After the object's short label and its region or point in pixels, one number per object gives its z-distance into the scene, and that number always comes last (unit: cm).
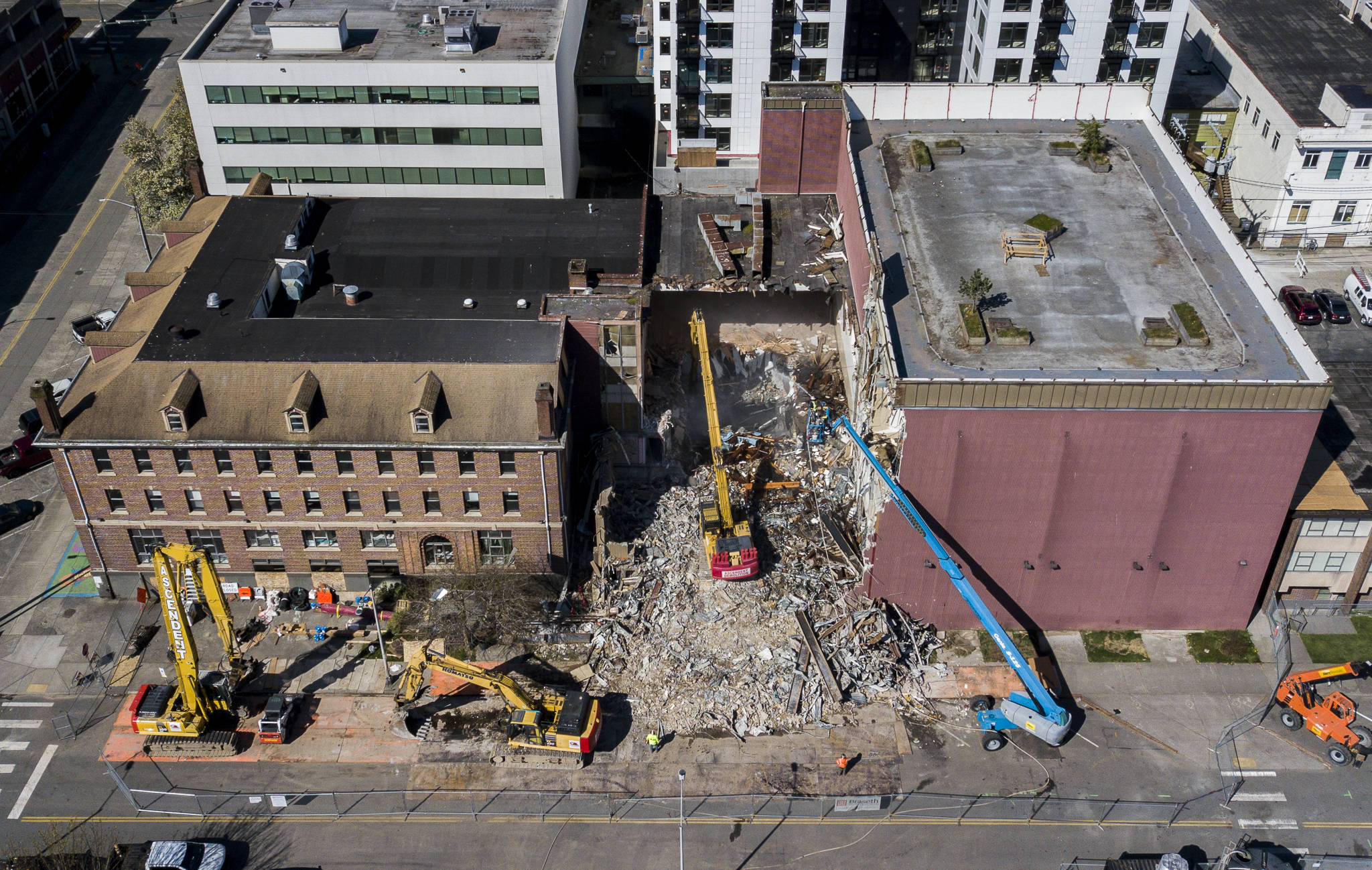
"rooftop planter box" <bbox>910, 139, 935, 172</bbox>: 7675
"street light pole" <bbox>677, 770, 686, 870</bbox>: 5503
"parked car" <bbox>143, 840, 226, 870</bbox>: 5334
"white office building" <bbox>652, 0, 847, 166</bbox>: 8750
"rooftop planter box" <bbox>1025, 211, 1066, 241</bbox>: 7069
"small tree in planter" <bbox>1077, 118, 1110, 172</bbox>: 7662
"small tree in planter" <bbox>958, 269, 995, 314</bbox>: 6369
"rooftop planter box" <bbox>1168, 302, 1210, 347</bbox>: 6156
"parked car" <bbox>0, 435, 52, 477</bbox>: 7581
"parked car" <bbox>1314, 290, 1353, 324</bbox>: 8544
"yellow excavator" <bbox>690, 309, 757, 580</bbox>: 6462
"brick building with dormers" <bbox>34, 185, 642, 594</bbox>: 6288
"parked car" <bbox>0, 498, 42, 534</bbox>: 7225
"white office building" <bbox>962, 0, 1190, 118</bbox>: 8862
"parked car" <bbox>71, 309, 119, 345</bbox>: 8712
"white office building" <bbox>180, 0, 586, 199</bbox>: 8375
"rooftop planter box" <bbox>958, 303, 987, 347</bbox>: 6156
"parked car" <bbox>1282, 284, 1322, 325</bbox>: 8462
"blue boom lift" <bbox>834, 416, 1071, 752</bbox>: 5806
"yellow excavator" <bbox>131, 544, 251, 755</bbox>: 5628
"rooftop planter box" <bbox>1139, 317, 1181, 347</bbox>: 6116
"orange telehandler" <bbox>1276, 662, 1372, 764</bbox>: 5878
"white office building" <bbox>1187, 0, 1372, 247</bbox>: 8975
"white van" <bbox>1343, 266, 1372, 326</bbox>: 8512
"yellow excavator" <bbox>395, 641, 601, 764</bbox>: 5791
